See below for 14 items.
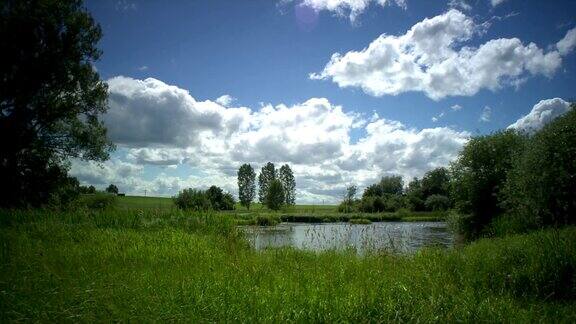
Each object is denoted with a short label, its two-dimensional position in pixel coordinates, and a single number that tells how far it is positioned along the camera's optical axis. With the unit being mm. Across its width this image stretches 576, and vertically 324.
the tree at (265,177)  110375
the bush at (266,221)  44997
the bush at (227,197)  47078
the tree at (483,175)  21219
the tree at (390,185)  115425
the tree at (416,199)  81812
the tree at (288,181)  114788
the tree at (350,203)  74525
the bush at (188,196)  38638
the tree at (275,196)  88875
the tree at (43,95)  21938
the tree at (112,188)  90012
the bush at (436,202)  70875
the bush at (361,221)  54094
